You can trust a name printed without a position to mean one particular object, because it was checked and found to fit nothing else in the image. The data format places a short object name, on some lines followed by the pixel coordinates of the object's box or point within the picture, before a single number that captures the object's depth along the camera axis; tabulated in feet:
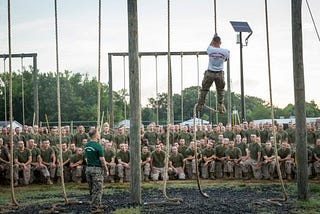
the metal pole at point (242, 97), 72.33
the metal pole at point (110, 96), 67.15
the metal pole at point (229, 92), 69.15
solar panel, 72.02
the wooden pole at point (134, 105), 34.96
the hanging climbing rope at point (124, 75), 67.63
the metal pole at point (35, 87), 66.28
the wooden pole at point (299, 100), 36.88
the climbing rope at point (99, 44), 33.42
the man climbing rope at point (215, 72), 33.12
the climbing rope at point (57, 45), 33.47
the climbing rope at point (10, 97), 32.26
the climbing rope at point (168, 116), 32.82
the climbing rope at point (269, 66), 34.06
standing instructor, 32.96
